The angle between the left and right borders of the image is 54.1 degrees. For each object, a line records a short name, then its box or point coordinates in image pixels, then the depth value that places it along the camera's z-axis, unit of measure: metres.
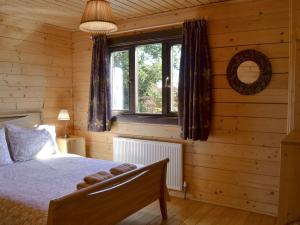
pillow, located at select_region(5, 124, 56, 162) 3.34
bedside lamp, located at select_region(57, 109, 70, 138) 4.13
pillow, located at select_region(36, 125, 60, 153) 3.76
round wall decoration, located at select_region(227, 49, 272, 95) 3.02
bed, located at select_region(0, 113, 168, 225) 1.93
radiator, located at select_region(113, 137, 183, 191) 3.55
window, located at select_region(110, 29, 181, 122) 3.71
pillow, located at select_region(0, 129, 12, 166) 3.16
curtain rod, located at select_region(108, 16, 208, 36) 3.51
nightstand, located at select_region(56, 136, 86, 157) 4.05
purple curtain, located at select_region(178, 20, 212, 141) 3.28
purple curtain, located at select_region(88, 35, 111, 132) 4.03
